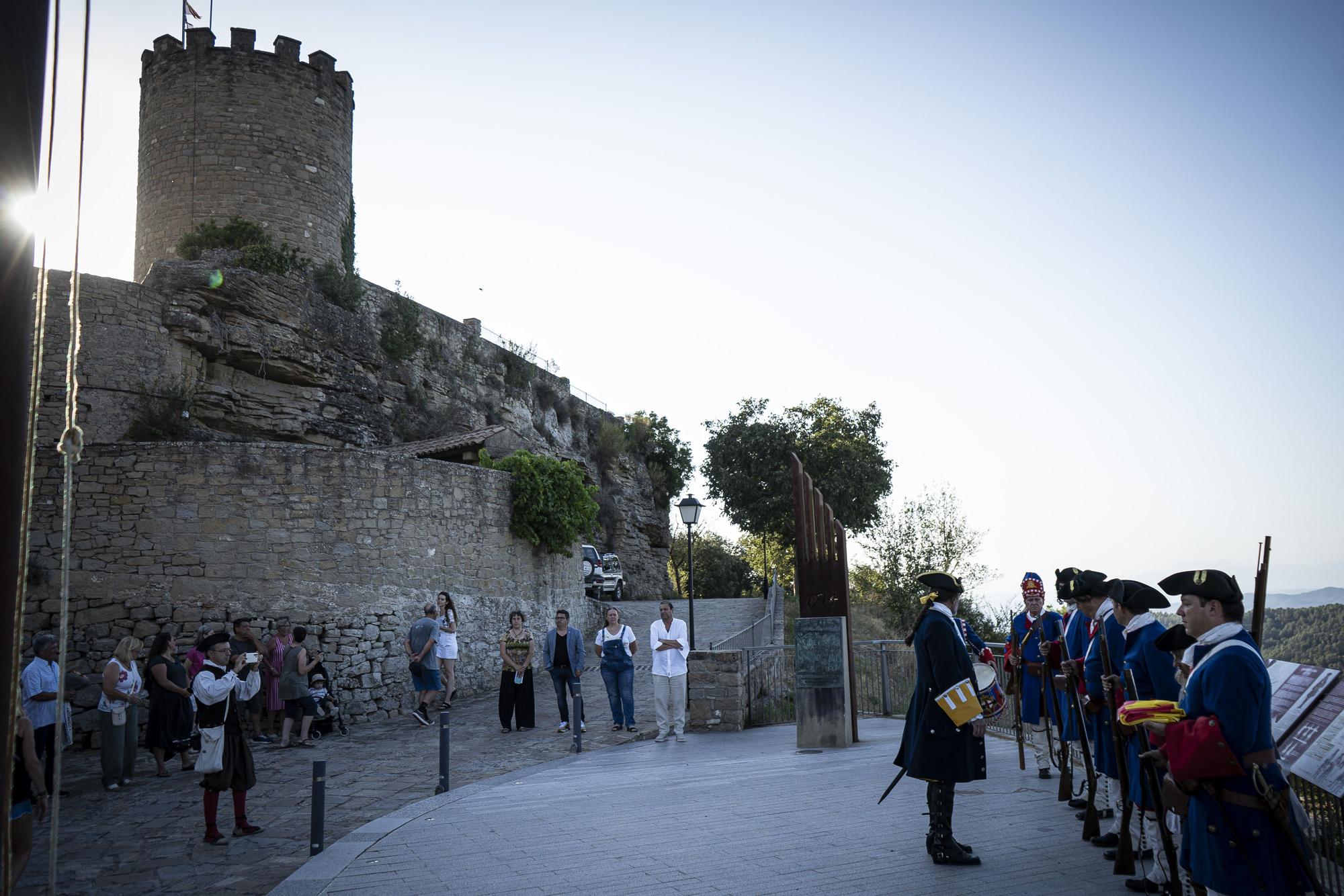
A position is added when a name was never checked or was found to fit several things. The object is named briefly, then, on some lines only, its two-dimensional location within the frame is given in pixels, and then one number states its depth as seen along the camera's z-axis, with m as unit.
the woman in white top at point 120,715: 9.65
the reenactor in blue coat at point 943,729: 5.46
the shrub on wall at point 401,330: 27.42
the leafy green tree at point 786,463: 35.12
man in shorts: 13.50
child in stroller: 12.61
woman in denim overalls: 12.20
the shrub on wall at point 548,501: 17.92
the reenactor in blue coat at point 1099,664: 5.55
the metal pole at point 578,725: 10.77
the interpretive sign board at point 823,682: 10.38
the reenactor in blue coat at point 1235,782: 3.36
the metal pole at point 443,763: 8.45
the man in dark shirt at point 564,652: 12.27
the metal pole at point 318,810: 6.35
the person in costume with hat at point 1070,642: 6.40
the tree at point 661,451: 38.75
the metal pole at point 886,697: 13.73
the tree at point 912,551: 30.83
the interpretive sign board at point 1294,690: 5.14
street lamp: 16.23
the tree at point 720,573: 38.12
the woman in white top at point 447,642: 14.37
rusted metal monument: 10.49
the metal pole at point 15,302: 2.61
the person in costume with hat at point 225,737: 6.97
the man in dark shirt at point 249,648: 11.55
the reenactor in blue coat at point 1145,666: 4.87
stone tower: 27.03
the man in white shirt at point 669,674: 11.70
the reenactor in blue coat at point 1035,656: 7.32
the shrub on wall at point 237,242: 25.03
